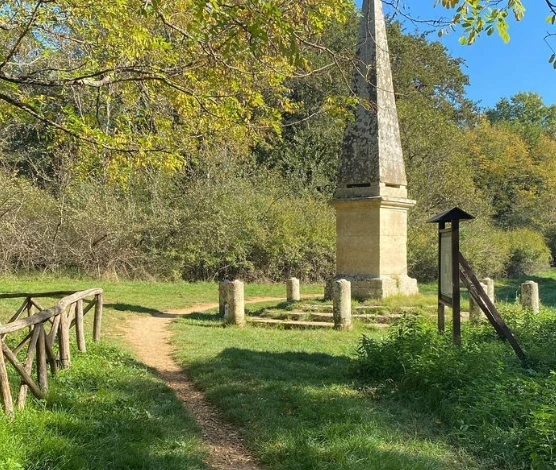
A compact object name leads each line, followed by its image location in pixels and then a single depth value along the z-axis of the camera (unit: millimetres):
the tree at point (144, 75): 8227
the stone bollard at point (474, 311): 10677
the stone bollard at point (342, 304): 10859
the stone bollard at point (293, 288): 15547
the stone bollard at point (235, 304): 11625
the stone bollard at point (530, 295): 12270
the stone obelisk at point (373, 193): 12812
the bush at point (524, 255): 30047
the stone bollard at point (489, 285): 12648
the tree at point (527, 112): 58097
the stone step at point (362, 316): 11531
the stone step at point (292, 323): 11383
